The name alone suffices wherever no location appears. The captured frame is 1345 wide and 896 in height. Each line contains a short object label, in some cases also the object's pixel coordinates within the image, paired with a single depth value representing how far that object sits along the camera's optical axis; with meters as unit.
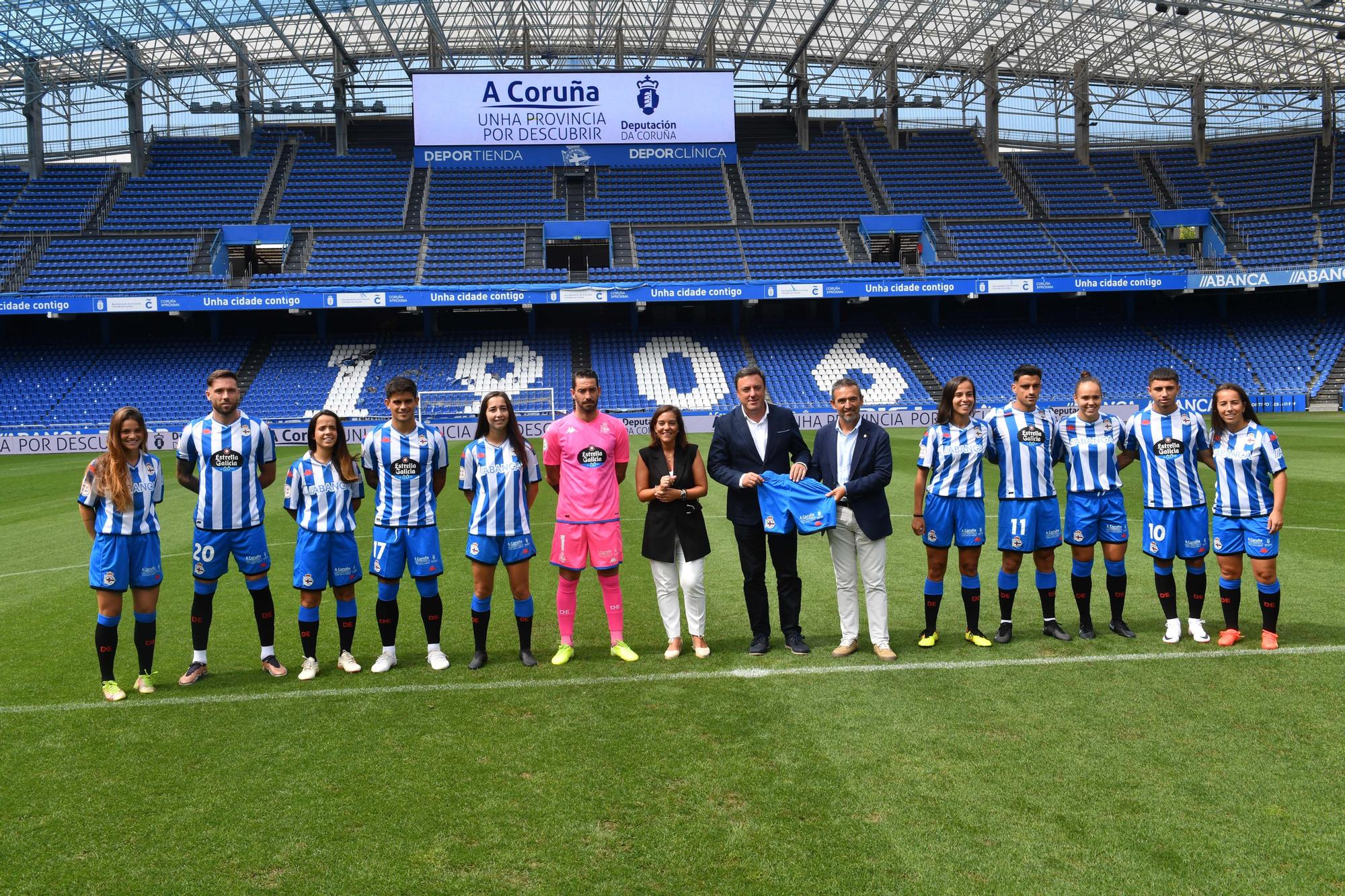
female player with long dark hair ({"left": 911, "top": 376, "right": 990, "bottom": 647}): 6.51
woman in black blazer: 6.33
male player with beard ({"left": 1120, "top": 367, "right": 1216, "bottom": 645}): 6.50
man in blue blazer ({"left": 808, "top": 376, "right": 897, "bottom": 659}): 6.27
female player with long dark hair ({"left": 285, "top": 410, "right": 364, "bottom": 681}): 6.18
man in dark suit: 6.46
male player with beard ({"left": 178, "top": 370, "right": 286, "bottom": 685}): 6.16
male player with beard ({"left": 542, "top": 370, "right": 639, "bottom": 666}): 6.42
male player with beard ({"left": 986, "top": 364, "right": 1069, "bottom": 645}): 6.59
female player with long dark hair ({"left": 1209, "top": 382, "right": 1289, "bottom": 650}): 6.27
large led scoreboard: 35.56
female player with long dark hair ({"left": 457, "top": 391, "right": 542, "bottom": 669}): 6.27
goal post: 31.78
